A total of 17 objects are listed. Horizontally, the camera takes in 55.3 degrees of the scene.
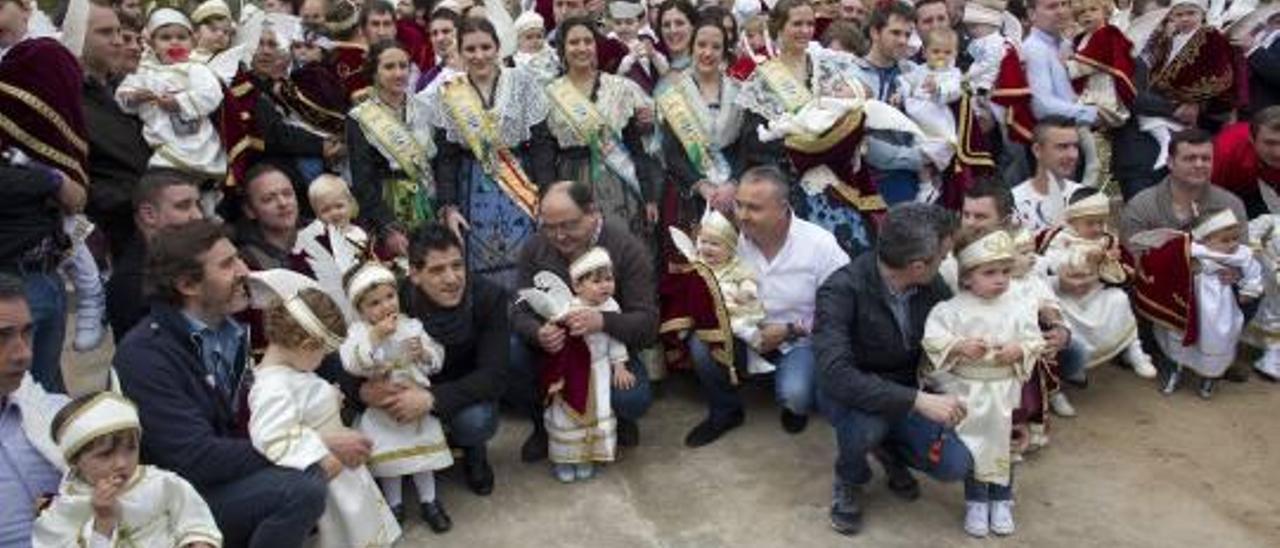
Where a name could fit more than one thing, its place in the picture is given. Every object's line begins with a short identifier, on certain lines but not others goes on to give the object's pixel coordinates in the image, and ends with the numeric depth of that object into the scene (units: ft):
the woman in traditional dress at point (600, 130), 17.76
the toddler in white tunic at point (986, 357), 13.00
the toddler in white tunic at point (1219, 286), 16.75
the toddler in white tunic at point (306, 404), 11.65
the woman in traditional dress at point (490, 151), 17.29
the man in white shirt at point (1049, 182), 17.49
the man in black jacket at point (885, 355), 12.85
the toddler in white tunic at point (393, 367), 12.83
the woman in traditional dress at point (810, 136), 16.90
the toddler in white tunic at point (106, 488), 9.91
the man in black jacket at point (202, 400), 11.33
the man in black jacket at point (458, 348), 13.35
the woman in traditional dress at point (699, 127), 18.07
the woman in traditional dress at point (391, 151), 17.53
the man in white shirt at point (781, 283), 15.23
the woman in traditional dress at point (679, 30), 19.58
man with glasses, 14.55
